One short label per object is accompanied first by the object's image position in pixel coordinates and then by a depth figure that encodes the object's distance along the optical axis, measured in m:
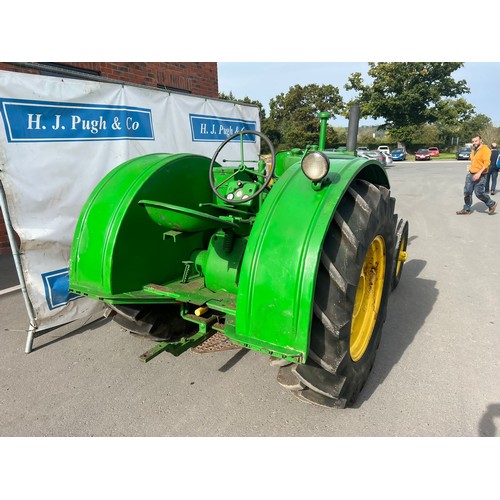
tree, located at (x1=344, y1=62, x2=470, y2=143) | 37.88
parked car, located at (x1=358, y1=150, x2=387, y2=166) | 24.16
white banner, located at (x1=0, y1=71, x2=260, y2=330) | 3.14
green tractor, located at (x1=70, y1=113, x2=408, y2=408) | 1.71
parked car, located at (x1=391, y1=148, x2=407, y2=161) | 35.66
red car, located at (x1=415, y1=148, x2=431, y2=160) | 35.08
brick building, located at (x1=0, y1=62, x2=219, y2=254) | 5.29
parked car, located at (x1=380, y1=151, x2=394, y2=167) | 26.72
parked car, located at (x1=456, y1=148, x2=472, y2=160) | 34.22
